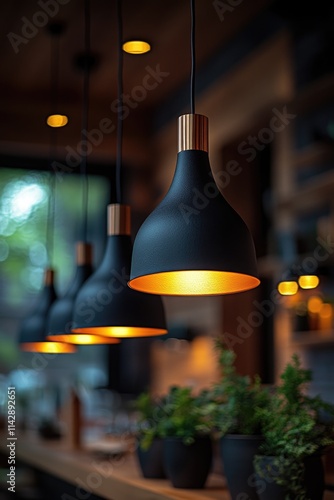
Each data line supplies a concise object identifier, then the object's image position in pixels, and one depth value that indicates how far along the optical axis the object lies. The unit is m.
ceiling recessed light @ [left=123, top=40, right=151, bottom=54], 5.15
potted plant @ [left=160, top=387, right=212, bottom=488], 2.80
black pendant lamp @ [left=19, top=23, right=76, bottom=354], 3.65
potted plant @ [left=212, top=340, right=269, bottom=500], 2.46
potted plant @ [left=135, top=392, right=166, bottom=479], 3.02
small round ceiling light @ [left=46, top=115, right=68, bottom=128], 5.95
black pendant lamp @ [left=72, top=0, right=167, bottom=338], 2.63
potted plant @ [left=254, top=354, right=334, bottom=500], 2.27
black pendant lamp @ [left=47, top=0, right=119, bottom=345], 3.20
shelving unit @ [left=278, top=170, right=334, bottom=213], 4.74
